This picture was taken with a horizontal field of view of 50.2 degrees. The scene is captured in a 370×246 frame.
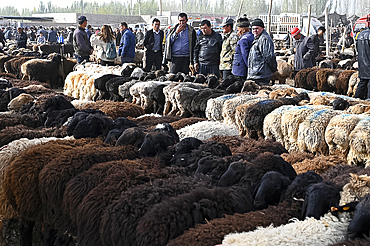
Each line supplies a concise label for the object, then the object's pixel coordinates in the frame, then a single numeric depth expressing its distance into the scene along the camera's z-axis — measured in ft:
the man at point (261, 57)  18.58
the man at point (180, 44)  25.35
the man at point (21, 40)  65.67
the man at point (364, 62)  20.35
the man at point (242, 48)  20.35
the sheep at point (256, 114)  11.99
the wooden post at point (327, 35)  38.14
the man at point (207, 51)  23.95
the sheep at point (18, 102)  14.40
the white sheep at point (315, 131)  10.09
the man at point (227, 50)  22.41
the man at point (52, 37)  84.99
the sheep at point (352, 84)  27.23
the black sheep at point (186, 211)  5.29
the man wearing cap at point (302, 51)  30.30
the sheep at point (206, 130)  11.79
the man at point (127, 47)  31.45
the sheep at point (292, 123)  10.85
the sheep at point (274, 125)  11.36
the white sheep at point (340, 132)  9.44
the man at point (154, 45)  31.51
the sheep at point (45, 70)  34.47
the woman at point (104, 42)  30.32
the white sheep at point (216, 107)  14.19
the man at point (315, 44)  31.65
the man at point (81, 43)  32.73
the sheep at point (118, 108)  14.65
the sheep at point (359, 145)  8.98
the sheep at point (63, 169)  7.80
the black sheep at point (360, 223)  4.53
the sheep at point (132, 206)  5.77
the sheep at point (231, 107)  13.34
